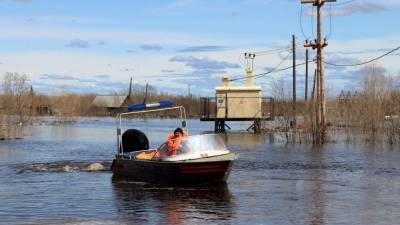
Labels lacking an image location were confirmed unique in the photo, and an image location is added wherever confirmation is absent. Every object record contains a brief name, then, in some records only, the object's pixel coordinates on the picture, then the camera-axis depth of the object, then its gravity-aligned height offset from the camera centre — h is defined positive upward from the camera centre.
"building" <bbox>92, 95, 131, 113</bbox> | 153.55 +2.40
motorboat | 21.12 -1.69
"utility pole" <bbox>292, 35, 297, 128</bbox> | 64.38 +5.62
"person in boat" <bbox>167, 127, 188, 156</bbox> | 21.83 -1.01
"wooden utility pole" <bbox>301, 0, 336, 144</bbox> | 43.78 +2.81
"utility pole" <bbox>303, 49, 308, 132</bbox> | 43.62 -0.20
